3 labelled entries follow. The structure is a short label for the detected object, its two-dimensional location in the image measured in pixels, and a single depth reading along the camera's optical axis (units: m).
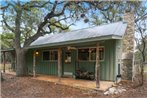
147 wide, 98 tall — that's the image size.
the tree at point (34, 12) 7.19
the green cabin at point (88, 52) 6.02
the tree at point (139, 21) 12.52
